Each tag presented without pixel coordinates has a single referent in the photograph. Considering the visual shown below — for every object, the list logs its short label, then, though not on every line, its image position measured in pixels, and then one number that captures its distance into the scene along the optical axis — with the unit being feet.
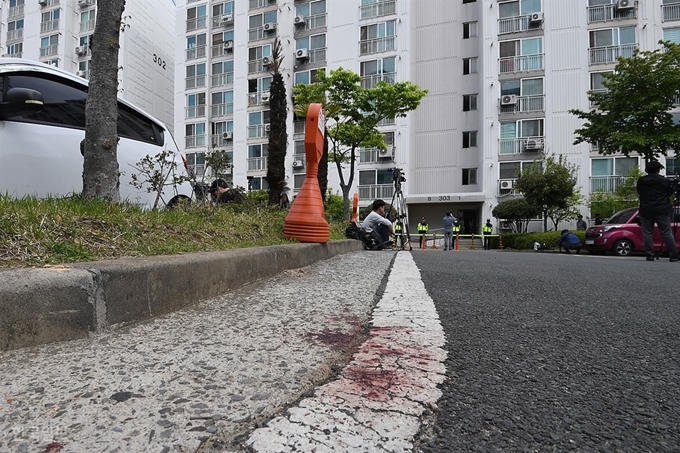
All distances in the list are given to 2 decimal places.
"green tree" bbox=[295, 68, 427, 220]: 55.93
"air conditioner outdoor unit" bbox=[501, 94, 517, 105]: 80.48
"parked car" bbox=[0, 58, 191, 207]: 12.38
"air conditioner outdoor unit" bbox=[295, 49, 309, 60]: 93.97
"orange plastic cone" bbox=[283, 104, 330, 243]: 17.48
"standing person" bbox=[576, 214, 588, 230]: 69.80
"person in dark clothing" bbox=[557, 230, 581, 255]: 48.24
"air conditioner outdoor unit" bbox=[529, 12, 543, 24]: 79.88
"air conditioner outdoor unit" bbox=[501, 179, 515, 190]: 80.43
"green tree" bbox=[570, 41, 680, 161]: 48.11
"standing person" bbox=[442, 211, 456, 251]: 58.70
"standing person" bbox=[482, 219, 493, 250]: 73.15
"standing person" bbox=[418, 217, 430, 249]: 72.74
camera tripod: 48.49
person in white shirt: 32.81
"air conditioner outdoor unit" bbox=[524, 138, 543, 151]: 79.87
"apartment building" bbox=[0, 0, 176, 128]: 112.37
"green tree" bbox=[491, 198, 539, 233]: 72.95
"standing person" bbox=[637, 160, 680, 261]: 25.05
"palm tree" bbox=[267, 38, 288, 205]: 25.73
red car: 39.86
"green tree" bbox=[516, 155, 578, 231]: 67.05
